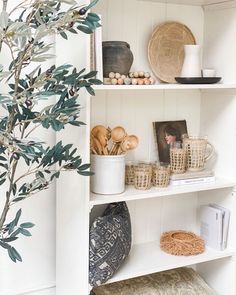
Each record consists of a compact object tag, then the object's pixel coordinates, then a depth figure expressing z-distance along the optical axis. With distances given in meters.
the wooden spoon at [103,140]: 1.84
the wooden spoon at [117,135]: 1.85
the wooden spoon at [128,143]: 1.86
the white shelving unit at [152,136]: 1.85
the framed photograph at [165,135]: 2.15
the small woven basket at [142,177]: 1.92
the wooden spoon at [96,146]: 1.83
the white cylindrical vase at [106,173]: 1.80
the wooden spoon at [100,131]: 1.84
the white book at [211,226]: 2.13
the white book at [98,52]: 1.72
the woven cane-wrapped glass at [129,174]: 1.99
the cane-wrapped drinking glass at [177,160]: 2.04
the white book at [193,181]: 2.02
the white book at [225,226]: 2.13
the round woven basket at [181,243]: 2.08
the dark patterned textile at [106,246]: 1.78
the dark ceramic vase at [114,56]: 1.80
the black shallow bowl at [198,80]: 1.96
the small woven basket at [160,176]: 1.96
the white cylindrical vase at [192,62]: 1.99
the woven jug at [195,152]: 2.06
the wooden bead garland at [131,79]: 1.80
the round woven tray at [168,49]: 2.07
